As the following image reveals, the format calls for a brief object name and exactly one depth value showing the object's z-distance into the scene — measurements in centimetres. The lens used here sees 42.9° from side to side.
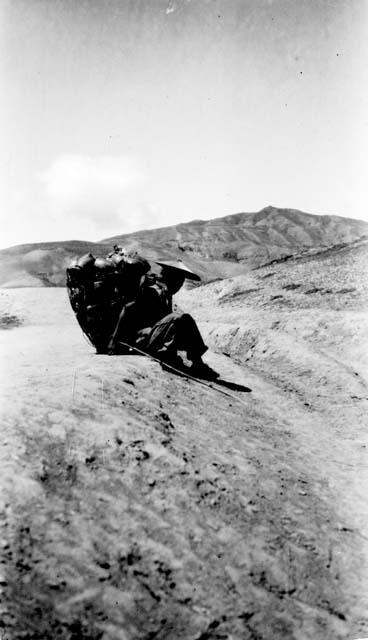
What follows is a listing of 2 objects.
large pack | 657
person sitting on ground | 635
